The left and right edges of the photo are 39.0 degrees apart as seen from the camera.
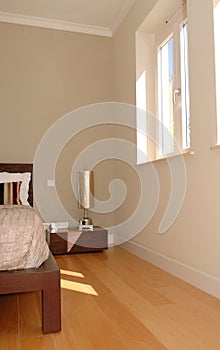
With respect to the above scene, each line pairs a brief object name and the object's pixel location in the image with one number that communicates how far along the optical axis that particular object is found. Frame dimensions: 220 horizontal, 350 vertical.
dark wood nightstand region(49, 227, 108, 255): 3.32
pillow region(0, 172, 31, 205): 3.27
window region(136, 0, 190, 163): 2.67
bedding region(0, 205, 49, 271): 1.54
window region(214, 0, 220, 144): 1.97
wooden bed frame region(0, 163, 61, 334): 1.47
